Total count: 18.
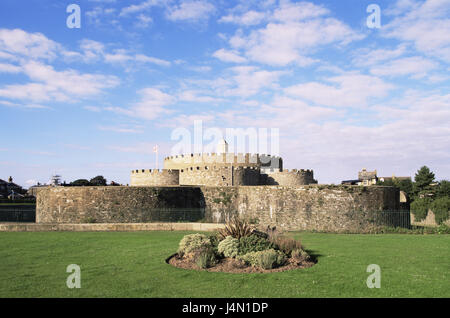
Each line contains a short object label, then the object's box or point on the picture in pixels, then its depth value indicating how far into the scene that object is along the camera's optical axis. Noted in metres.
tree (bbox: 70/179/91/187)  75.43
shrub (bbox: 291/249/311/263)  12.97
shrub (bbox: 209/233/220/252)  14.39
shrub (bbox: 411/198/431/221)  44.28
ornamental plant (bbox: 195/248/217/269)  11.98
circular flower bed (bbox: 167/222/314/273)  11.99
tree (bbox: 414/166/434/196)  62.03
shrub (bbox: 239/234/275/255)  13.24
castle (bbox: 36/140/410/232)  26.02
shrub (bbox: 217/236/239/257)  13.06
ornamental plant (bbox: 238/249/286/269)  11.87
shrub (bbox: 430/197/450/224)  36.25
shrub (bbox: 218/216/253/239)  14.57
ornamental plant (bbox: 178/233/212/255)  13.42
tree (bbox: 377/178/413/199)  68.12
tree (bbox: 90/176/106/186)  77.00
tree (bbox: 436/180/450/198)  56.31
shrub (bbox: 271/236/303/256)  13.78
